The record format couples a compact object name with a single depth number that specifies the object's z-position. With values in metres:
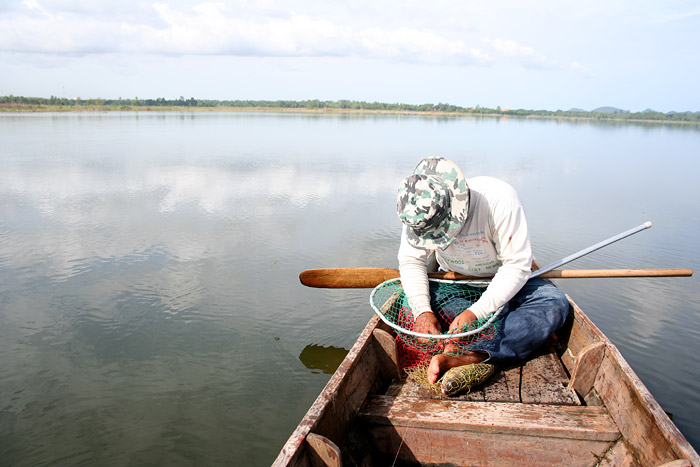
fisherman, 2.68
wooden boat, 2.18
